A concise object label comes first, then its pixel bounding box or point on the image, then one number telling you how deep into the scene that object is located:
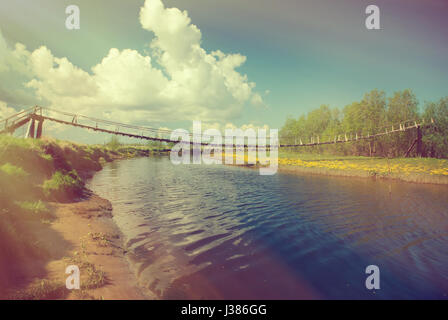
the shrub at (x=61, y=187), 12.42
